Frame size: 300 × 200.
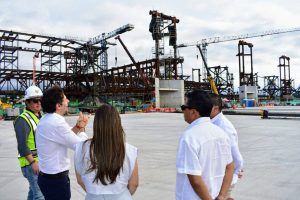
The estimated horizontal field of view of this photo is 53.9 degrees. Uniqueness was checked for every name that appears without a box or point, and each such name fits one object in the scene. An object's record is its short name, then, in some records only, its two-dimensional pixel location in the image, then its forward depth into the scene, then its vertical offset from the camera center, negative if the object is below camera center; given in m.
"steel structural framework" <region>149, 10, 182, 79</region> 48.97 +11.78
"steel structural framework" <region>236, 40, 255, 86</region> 67.25 +6.43
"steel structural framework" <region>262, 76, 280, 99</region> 83.94 +3.36
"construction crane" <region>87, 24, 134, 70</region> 54.25 +11.37
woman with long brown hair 2.09 -0.43
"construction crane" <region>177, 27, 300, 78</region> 85.88 +16.86
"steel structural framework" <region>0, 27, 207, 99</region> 45.62 +4.79
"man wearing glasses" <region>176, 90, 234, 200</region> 2.08 -0.41
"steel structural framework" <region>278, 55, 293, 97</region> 81.36 +4.91
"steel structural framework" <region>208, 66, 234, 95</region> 74.12 +4.84
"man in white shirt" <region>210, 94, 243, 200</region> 2.79 -0.29
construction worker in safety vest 3.13 -0.36
